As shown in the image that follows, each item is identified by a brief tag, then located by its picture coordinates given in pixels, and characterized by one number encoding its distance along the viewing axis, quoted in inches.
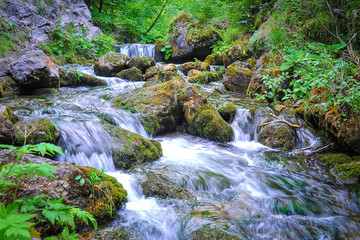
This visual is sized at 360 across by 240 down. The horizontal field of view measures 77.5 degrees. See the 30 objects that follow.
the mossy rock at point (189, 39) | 518.6
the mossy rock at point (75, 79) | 339.3
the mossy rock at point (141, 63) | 448.8
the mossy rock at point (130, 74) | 411.5
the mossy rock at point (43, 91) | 291.2
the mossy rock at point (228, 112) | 254.1
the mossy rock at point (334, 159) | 166.1
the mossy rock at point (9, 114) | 146.6
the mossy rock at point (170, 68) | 432.1
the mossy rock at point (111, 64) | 415.0
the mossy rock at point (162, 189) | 126.3
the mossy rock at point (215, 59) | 480.1
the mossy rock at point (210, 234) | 94.2
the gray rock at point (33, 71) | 273.0
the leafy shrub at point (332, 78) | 145.4
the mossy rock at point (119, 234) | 89.1
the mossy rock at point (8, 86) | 271.7
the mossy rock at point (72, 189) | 81.6
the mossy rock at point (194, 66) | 452.4
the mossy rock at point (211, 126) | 225.3
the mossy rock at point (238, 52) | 418.3
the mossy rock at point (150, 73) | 414.9
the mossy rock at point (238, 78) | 353.7
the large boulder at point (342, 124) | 158.9
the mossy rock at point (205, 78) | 398.6
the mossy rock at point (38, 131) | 131.5
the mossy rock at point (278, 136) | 206.4
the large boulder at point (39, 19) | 399.2
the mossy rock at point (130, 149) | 156.6
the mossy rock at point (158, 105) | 231.6
